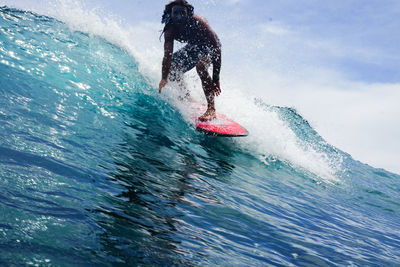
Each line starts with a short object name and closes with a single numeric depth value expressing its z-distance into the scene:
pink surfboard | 5.85
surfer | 5.91
